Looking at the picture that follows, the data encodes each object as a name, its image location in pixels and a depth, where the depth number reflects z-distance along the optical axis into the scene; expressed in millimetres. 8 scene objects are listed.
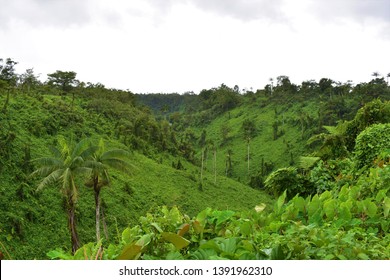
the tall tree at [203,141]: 59312
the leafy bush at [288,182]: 7246
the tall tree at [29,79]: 43125
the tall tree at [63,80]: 45412
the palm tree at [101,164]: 16953
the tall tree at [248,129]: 56844
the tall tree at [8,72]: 39075
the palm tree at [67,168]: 15820
